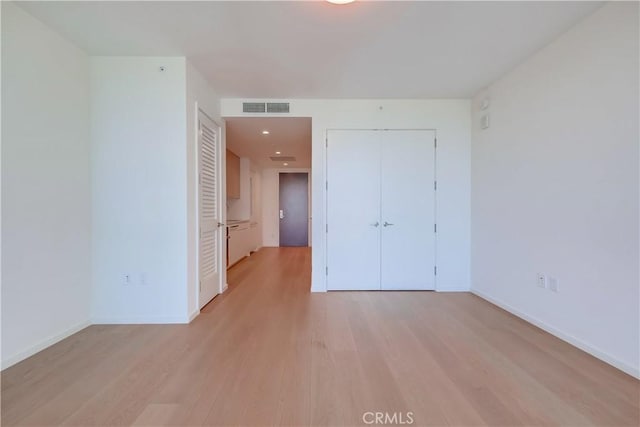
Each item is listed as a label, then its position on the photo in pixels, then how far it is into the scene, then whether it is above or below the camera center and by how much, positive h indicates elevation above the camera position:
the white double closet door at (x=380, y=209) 3.76 +0.02
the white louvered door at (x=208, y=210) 3.06 +0.02
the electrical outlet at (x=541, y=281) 2.55 -0.66
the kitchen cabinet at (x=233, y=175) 5.83 +0.80
